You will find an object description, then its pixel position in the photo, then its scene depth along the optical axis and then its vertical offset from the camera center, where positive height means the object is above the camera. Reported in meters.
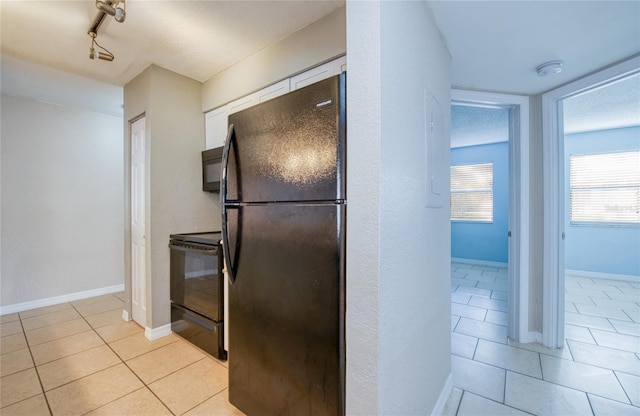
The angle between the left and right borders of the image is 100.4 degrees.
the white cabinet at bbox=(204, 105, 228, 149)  2.55 +0.80
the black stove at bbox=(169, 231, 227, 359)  2.06 -0.69
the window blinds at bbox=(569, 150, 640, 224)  4.28 +0.32
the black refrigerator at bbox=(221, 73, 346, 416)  1.09 -0.20
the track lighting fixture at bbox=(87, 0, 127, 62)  1.52 +1.19
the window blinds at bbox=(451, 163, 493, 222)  5.61 +0.31
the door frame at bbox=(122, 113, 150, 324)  2.76 -0.20
